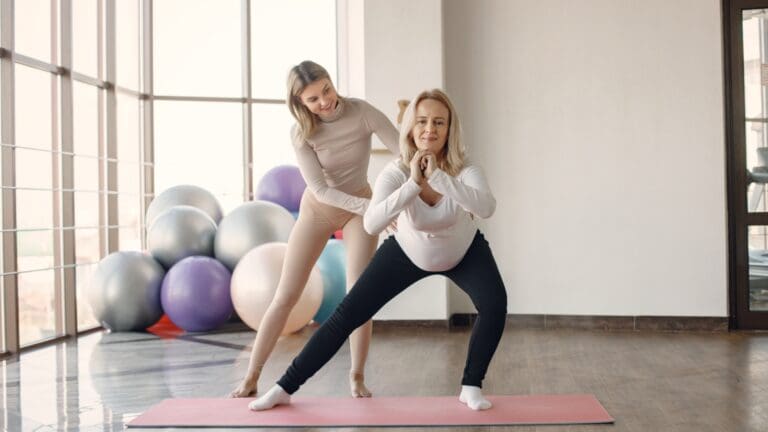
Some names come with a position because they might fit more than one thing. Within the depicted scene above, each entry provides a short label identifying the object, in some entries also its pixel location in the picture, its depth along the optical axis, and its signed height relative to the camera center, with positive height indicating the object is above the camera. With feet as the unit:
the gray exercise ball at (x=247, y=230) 17.33 -0.38
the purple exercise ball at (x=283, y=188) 19.06 +0.60
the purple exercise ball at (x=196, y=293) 16.53 -1.66
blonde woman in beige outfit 10.31 +0.11
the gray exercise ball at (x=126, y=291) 16.56 -1.61
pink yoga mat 9.04 -2.41
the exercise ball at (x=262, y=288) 15.44 -1.50
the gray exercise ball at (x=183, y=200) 18.88 +0.32
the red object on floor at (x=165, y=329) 16.99 -2.57
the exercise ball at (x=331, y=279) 17.02 -1.45
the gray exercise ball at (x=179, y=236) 17.48 -0.49
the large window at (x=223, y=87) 21.85 +3.52
